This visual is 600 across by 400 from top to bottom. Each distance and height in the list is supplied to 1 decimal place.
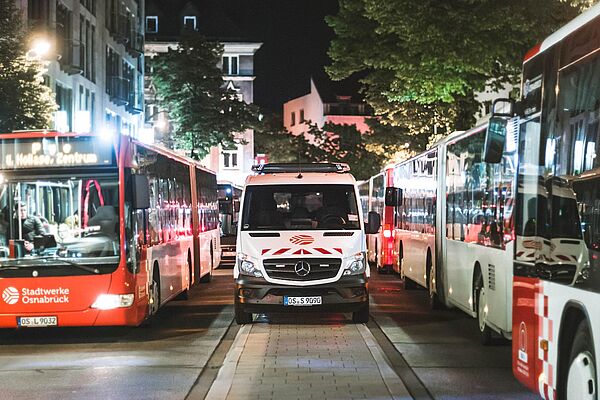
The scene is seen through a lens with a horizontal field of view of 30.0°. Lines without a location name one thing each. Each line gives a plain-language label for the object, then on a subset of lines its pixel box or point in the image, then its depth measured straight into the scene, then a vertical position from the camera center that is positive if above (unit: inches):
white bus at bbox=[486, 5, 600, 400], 287.7 -11.2
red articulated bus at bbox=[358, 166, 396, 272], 1227.9 -55.1
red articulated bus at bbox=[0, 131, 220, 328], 604.4 -29.2
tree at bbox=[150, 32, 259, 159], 2783.0 +209.1
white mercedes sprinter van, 683.4 -44.6
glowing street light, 983.6 +116.0
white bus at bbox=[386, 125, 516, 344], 522.0 -30.4
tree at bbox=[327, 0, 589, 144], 1016.2 +138.9
